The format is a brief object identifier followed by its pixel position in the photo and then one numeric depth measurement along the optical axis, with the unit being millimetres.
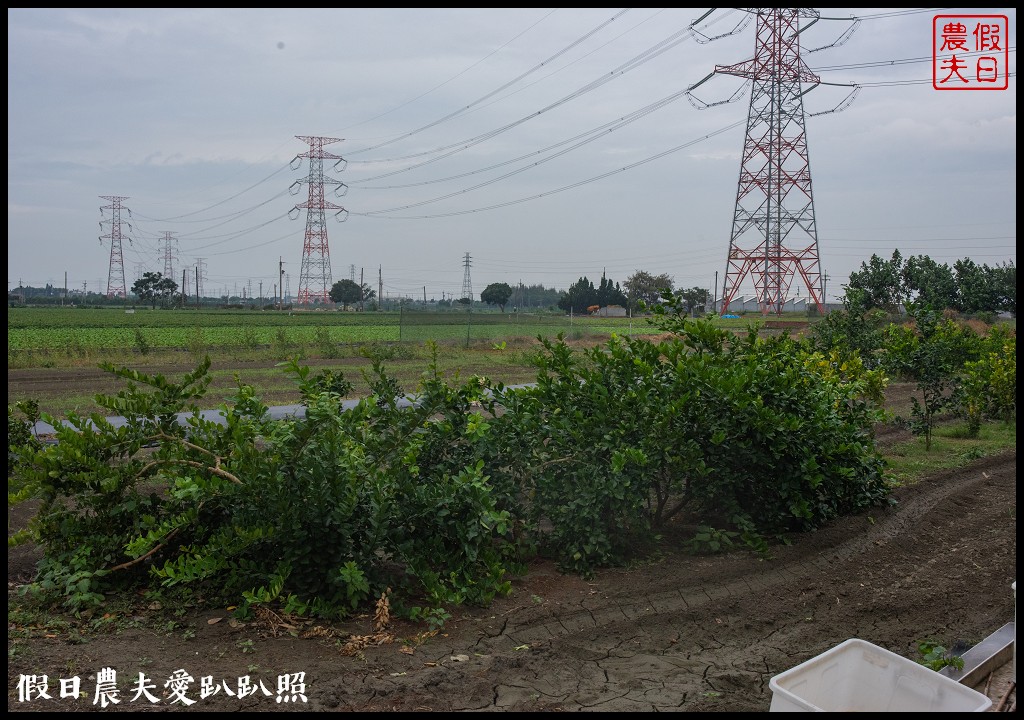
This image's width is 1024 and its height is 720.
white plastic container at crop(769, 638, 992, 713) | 3008
